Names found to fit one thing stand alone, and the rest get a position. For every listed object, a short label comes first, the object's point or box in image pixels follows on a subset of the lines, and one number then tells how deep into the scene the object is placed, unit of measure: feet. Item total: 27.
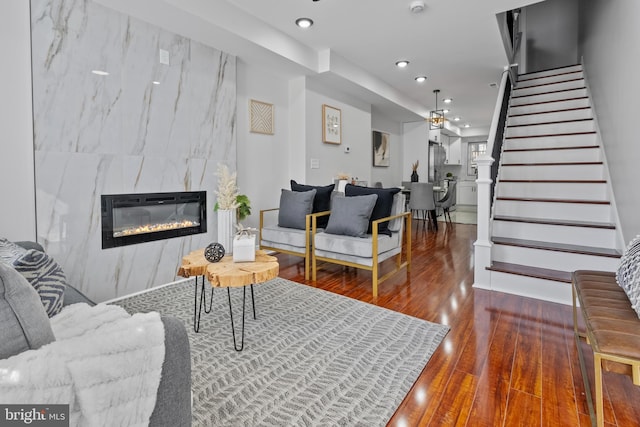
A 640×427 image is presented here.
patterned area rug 4.92
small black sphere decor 6.97
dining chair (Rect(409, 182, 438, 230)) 20.15
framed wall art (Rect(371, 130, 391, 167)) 23.11
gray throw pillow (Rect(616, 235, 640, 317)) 4.70
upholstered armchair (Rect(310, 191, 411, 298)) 9.98
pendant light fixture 21.48
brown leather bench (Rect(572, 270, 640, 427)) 3.93
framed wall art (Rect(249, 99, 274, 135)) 13.91
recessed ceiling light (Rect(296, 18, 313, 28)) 11.68
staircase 9.51
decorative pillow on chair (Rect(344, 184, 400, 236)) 11.08
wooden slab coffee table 6.16
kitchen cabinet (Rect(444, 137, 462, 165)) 35.35
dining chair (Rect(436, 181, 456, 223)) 21.83
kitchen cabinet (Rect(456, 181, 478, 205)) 34.19
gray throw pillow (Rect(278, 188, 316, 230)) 12.12
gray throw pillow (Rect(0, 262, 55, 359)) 2.37
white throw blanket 2.24
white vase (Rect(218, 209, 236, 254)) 11.53
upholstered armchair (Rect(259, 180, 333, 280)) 11.52
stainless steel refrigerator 27.01
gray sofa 2.84
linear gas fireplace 9.45
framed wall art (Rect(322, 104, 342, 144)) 16.58
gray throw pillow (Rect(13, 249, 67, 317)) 4.05
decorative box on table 6.98
